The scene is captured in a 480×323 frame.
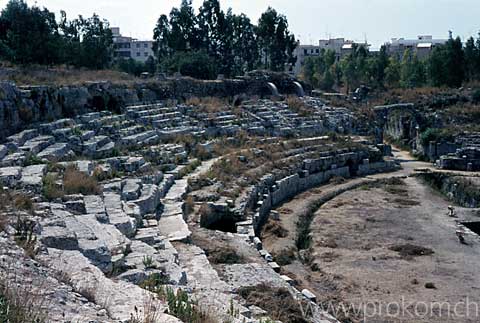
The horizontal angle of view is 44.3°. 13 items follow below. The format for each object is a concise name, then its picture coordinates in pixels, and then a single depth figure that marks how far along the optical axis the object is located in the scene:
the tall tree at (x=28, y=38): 28.22
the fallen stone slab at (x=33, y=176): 10.71
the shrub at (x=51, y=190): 10.48
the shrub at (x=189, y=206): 14.33
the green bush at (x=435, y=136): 29.38
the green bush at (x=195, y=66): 34.56
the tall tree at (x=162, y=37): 46.72
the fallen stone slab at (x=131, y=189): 12.80
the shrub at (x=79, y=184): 11.43
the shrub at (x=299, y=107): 29.73
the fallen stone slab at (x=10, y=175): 10.54
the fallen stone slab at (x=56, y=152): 14.09
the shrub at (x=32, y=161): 13.14
